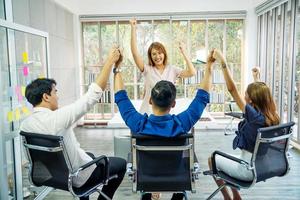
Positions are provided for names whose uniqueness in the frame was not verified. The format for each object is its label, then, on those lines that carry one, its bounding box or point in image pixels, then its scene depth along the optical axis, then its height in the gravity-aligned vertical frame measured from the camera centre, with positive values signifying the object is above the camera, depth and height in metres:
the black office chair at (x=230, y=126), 5.96 -1.08
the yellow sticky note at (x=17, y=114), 2.45 -0.29
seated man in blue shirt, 1.66 -0.20
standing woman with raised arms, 2.44 +0.10
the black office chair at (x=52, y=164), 1.66 -0.54
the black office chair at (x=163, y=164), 1.62 -0.53
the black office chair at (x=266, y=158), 1.81 -0.56
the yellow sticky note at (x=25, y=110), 2.58 -0.27
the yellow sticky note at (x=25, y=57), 2.82 +0.25
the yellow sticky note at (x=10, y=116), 2.31 -0.29
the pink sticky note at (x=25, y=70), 2.66 +0.11
